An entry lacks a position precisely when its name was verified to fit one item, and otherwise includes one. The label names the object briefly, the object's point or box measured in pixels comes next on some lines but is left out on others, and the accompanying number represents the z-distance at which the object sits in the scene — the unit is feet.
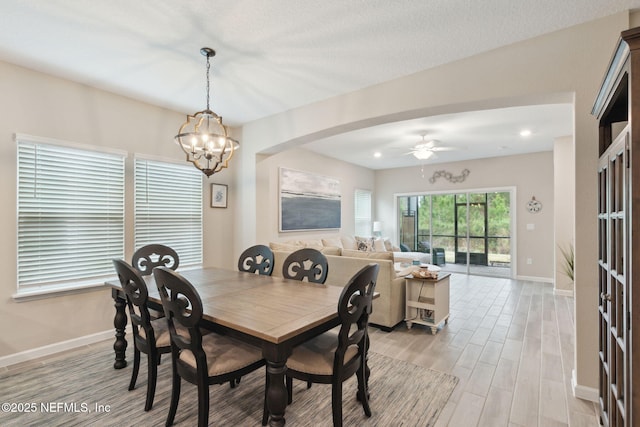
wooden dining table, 5.05
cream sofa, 11.41
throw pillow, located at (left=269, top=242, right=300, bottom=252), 13.88
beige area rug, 6.53
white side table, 11.36
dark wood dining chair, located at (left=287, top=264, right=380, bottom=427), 5.59
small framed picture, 14.53
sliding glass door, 22.41
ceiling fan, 17.22
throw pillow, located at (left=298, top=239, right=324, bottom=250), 16.35
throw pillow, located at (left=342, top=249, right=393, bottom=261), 11.82
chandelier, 8.38
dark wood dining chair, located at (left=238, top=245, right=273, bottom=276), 10.23
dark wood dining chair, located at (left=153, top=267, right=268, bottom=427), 5.42
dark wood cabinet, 3.65
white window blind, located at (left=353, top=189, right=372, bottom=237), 25.71
